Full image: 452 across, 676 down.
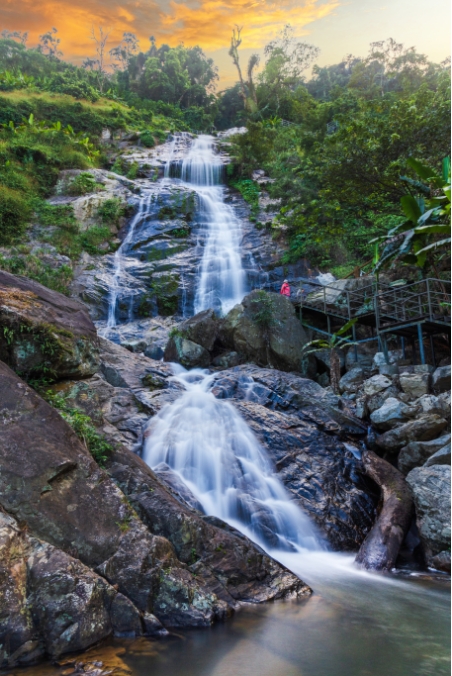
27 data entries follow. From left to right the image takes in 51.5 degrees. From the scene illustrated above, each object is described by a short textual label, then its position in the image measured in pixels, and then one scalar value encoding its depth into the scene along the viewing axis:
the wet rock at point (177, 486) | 6.96
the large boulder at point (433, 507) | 7.05
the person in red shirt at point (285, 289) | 18.31
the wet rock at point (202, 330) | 14.73
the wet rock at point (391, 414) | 9.83
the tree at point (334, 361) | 12.73
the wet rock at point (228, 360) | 14.30
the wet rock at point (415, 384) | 10.68
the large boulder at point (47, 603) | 3.66
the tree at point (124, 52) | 47.00
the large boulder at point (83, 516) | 4.45
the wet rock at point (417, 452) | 8.76
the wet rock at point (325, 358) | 15.05
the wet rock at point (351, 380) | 12.69
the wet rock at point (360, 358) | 14.30
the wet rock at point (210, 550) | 5.20
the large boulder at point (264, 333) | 14.66
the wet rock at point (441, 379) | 10.45
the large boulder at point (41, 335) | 6.32
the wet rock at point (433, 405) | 9.30
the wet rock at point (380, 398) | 10.84
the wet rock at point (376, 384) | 11.21
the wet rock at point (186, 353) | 14.06
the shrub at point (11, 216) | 19.36
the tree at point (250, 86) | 39.94
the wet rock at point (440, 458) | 8.18
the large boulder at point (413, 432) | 9.09
